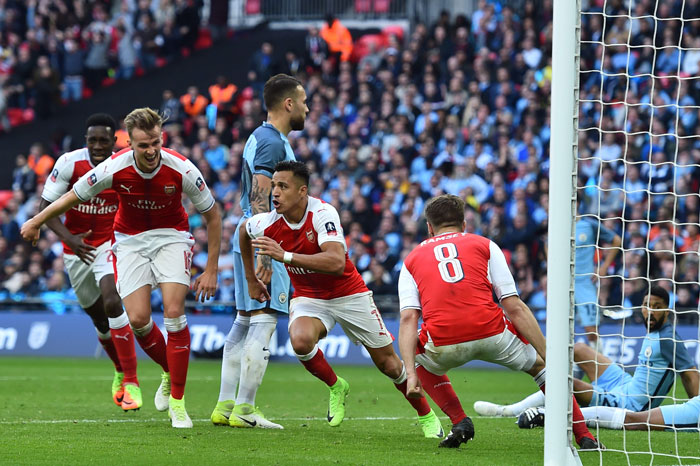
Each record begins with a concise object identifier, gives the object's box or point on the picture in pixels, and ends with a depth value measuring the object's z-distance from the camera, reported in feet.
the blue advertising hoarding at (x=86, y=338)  112.57
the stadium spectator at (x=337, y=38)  157.89
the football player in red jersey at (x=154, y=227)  51.83
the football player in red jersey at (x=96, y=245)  60.49
